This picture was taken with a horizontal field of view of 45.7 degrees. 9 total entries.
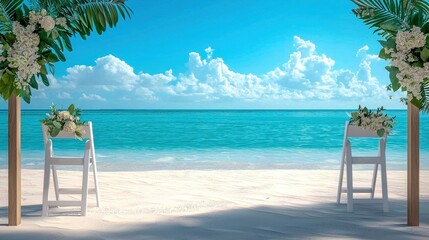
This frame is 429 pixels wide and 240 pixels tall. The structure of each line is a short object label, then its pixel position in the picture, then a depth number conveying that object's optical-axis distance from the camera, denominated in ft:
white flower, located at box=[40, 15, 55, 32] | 11.27
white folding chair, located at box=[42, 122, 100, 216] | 13.61
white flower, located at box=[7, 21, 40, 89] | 11.20
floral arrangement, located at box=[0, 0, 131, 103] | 11.26
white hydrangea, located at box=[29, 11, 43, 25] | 11.36
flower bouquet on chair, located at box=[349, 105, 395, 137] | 13.98
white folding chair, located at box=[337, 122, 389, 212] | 14.08
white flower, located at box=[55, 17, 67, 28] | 11.73
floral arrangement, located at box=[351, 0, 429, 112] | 11.07
